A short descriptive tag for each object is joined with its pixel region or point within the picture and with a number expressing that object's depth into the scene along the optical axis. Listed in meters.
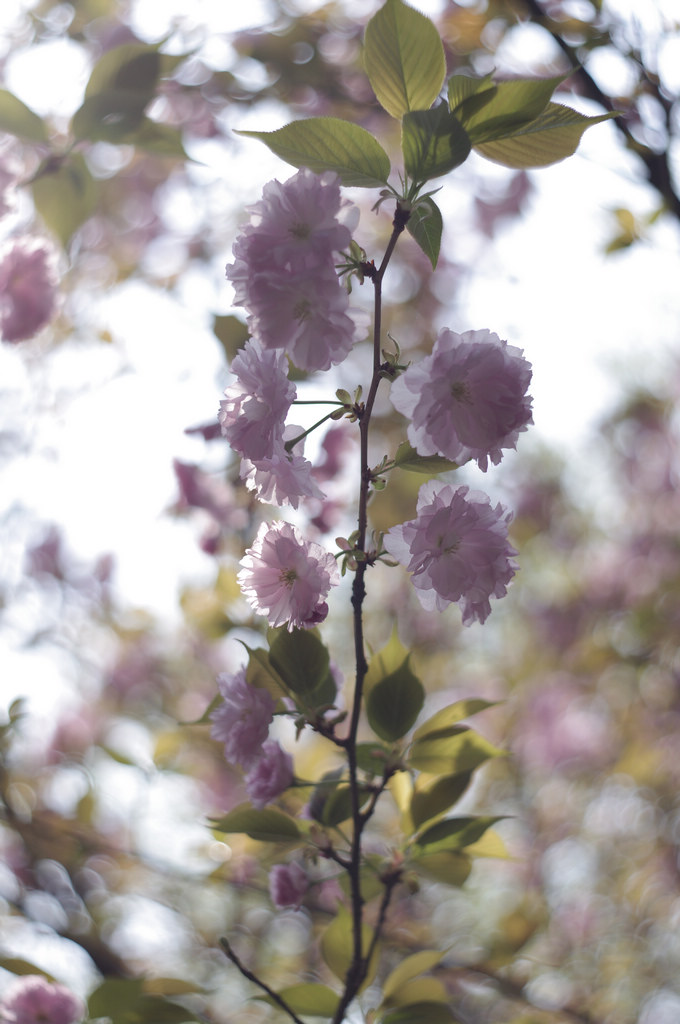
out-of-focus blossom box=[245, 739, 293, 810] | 0.67
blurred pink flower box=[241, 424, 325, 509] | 0.58
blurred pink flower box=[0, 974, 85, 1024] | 0.87
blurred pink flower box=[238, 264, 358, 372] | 0.52
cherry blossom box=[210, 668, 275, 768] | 0.65
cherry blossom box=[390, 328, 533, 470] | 0.55
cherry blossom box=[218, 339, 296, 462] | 0.56
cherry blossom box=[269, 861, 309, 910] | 0.74
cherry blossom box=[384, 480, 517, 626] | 0.59
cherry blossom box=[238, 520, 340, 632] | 0.59
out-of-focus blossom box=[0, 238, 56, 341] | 1.17
